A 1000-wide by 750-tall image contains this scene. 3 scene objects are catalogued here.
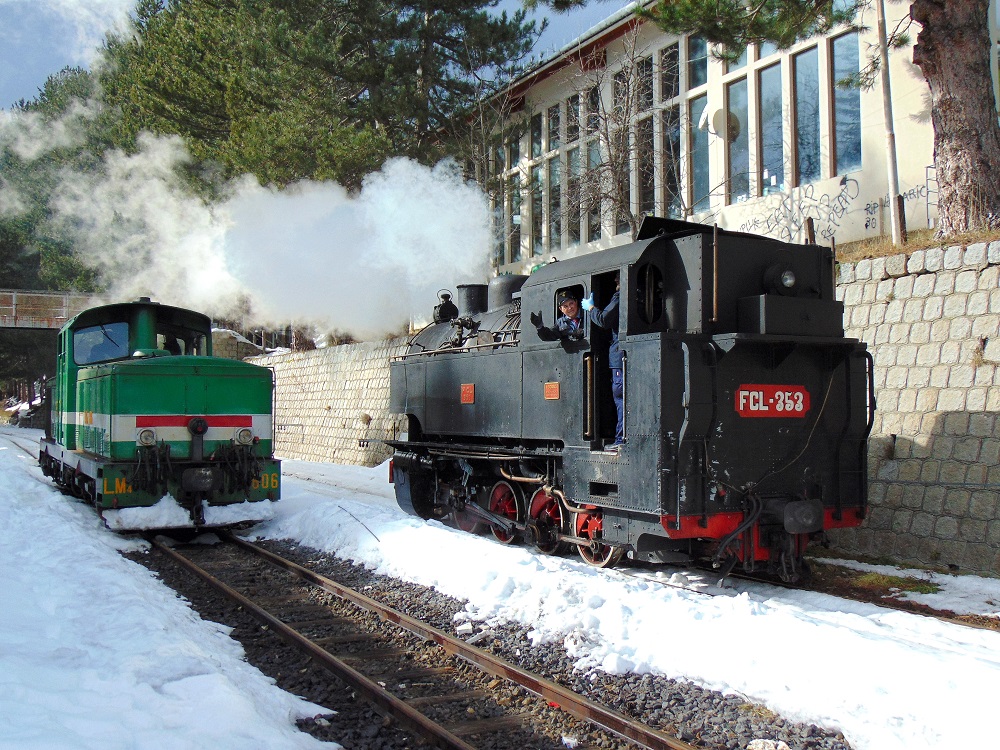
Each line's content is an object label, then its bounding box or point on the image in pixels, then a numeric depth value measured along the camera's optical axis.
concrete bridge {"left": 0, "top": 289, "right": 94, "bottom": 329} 32.69
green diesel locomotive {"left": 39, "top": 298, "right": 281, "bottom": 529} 9.34
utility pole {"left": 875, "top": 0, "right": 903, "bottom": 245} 10.91
